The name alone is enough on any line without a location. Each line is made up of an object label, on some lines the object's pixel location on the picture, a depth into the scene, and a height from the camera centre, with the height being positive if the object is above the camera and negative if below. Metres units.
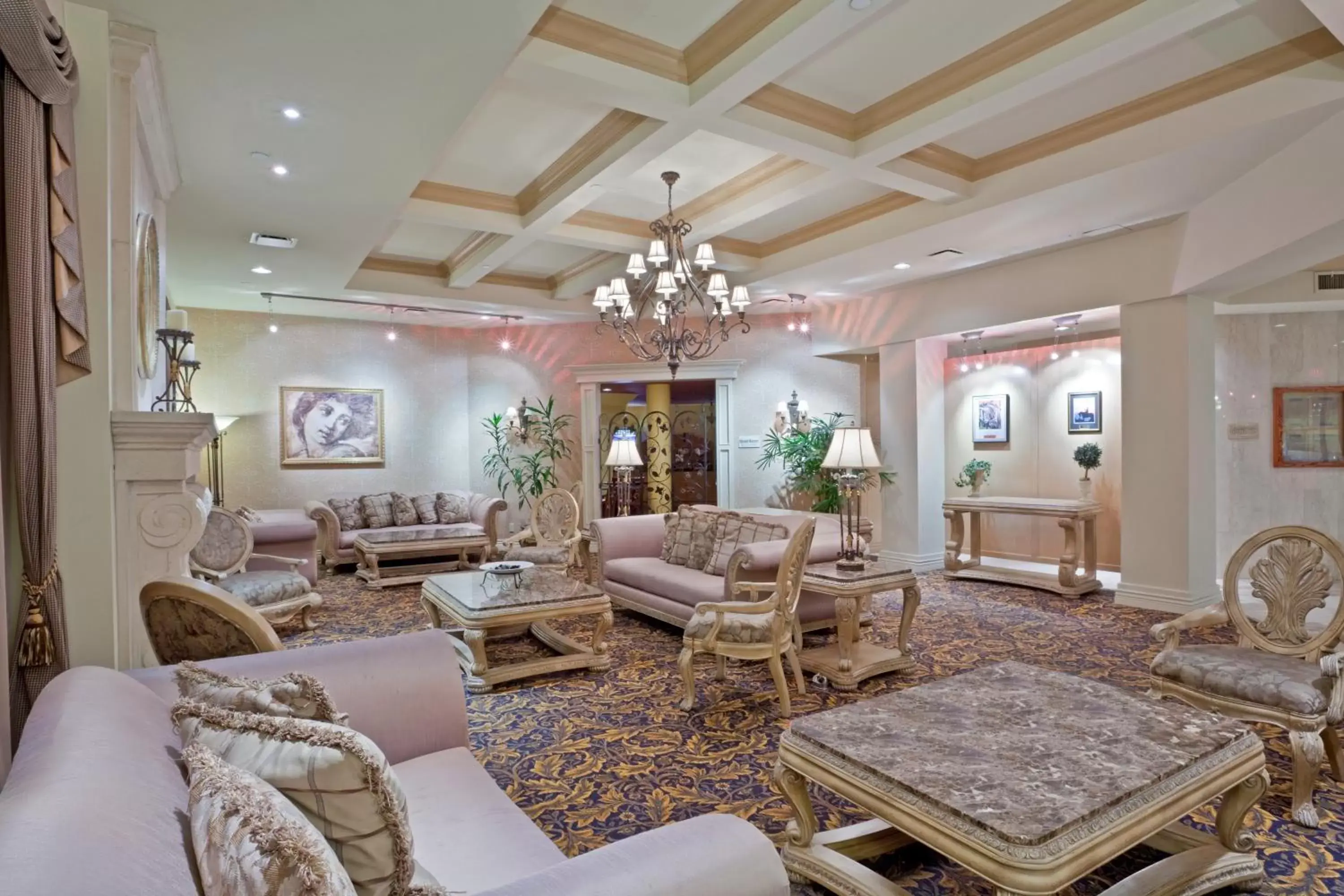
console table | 6.19 -0.99
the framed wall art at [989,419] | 8.08 +0.21
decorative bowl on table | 4.68 -0.85
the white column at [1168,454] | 5.30 -0.14
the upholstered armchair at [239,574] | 4.86 -0.86
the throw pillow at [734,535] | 4.77 -0.65
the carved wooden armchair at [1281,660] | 2.52 -0.90
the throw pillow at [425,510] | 8.34 -0.75
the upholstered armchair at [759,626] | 3.57 -0.94
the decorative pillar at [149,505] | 2.52 -0.20
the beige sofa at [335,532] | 7.42 -0.92
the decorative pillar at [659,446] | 10.25 -0.04
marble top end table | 3.93 -1.03
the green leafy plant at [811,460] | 7.76 -0.22
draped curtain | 2.05 +0.47
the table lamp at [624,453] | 7.05 -0.10
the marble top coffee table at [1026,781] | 1.58 -0.86
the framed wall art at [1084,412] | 7.32 +0.25
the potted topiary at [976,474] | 7.56 -0.38
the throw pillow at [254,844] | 0.87 -0.51
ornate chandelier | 4.74 +1.06
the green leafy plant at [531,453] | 8.91 -0.10
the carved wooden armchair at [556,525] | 6.79 -0.77
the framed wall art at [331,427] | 8.27 +0.25
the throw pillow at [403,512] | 8.20 -0.76
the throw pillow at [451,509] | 8.45 -0.75
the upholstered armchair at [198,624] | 2.06 -0.52
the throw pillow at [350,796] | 1.14 -0.56
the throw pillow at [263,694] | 1.42 -0.50
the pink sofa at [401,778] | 0.84 -0.63
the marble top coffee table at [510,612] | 3.94 -0.97
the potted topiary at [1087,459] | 6.82 -0.22
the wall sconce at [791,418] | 8.38 +0.27
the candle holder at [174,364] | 3.44 +0.44
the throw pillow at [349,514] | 7.95 -0.75
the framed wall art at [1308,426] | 6.38 +0.07
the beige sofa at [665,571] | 4.45 -0.92
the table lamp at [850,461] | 4.02 -0.12
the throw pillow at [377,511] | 8.05 -0.73
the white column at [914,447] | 7.34 -0.09
